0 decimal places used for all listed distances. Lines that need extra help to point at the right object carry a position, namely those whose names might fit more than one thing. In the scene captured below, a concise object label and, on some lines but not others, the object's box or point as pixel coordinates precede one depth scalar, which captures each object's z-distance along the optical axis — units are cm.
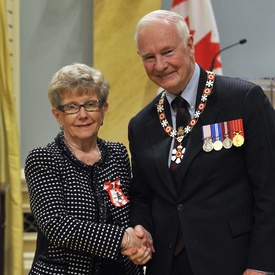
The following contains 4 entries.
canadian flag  875
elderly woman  419
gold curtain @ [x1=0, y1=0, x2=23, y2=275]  818
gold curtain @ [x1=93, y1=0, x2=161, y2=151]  900
